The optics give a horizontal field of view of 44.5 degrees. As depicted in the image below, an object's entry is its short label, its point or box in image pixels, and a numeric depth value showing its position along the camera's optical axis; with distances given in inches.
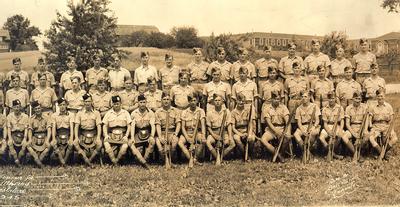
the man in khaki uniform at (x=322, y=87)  339.9
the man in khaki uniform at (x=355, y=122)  324.8
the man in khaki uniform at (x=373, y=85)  339.9
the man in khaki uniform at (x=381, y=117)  328.2
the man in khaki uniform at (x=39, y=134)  314.5
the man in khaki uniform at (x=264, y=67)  358.0
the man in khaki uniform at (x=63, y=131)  315.3
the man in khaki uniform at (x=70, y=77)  356.8
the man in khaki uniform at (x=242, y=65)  353.7
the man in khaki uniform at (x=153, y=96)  335.0
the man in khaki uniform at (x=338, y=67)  353.7
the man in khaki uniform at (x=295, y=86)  340.8
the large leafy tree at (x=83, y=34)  569.9
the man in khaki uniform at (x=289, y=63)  352.5
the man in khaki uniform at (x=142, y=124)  319.5
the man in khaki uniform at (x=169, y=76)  355.9
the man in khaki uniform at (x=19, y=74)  354.0
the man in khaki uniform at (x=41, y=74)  352.2
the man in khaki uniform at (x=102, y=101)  340.2
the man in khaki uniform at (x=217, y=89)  336.8
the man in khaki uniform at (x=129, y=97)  337.4
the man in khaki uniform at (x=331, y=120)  327.0
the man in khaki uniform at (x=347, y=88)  338.6
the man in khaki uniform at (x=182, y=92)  334.3
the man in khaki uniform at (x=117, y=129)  314.8
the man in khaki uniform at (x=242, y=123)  325.6
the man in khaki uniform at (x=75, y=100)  339.0
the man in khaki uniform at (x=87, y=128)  318.3
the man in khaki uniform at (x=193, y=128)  318.0
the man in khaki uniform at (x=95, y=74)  358.6
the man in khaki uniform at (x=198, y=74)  359.3
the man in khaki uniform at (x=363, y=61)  351.9
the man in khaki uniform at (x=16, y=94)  333.7
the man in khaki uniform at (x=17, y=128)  313.9
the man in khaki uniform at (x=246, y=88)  338.6
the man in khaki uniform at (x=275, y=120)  327.0
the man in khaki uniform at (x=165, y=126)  316.5
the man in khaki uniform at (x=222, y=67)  354.9
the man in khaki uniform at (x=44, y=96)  337.4
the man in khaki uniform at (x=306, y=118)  326.3
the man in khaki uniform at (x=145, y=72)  351.3
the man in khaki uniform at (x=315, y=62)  355.6
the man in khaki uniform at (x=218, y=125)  321.1
